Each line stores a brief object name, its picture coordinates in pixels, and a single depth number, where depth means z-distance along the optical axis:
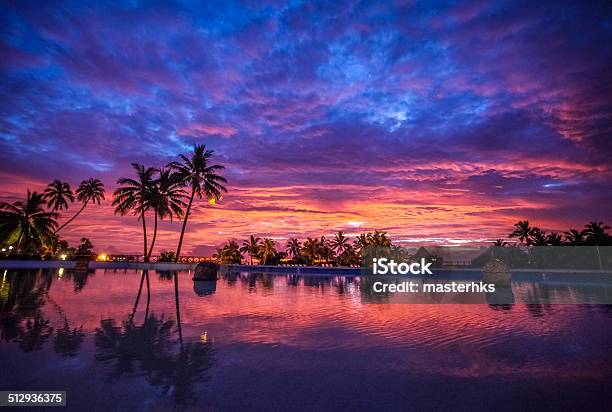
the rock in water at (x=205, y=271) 27.71
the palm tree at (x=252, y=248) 79.12
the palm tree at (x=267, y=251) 76.44
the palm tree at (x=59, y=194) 51.97
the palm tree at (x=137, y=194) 45.38
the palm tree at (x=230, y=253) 72.56
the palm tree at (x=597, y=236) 50.24
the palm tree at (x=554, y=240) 55.25
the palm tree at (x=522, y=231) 68.36
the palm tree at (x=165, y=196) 46.44
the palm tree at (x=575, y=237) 53.45
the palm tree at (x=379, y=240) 70.94
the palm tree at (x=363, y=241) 72.06
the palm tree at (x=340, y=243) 84.44
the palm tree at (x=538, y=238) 58.46
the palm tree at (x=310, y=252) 76.69
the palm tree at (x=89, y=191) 55.03
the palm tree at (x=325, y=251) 77.32
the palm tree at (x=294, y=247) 90.29
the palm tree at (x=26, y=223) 39.72
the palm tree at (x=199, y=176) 45.50
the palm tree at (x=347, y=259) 71.31
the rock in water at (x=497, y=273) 24.00
